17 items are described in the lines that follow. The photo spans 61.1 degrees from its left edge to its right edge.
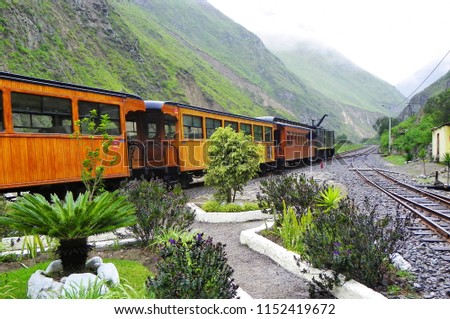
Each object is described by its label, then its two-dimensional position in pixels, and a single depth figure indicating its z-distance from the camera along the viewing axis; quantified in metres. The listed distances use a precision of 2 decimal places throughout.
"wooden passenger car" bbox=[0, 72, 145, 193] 7.84
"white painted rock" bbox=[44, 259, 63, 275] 4.33
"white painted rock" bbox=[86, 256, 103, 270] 4.52
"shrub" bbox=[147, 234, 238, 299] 3.42
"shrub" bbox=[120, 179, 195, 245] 6.18
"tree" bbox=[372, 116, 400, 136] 91.19
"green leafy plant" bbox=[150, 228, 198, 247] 5.91
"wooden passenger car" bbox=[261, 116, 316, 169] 24.16
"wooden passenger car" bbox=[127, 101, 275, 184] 13.48
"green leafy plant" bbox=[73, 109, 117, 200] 8.02
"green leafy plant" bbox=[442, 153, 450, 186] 17.80
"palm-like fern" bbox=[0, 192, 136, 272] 4.19
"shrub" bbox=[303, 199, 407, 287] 4.47
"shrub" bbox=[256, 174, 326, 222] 7.79
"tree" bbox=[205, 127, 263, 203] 9.94
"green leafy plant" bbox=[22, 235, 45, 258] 5.79
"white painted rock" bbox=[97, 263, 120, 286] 4.20
